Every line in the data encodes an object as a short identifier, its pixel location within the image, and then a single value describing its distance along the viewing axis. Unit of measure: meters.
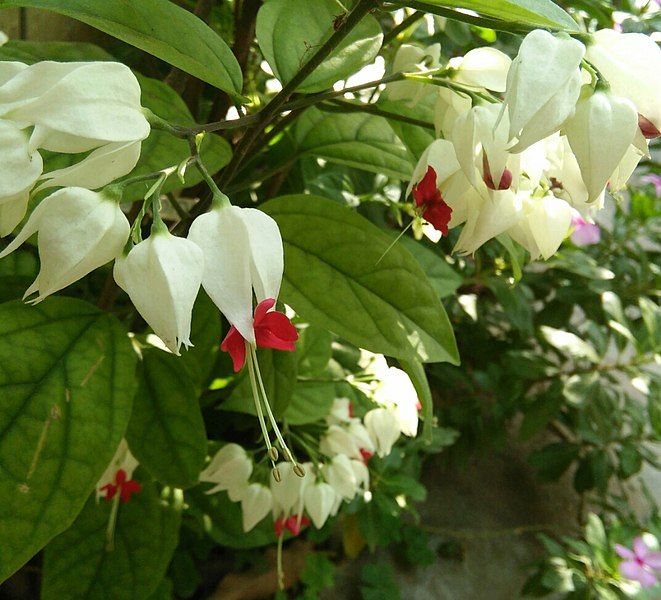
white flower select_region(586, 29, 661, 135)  0.31
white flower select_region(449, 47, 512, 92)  0.38
